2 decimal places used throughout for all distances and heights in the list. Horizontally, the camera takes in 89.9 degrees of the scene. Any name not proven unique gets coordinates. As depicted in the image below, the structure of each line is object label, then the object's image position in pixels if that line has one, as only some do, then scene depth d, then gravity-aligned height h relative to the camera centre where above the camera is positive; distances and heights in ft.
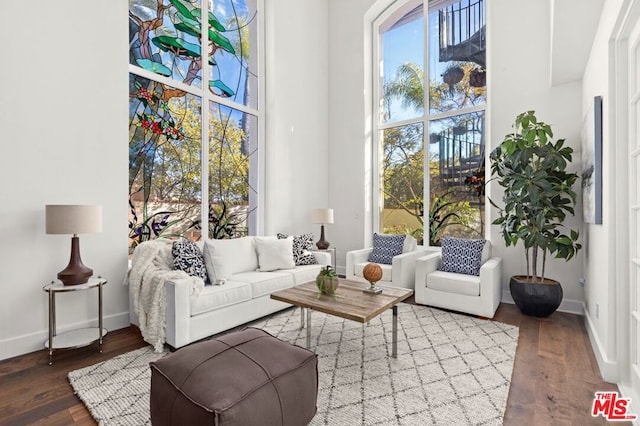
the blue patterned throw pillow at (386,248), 14.85 -1.67
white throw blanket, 8.60 -2.04
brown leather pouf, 4.34 -2.54
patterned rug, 5.90 -3.68
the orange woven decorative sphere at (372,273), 9.09 -1.73
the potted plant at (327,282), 8.83 -1.94
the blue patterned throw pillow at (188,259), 9.86 -1.45
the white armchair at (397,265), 13.30 -2.30
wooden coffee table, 7.52 -2.30
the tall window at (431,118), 14.58 +4.66
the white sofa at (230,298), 8.45 -2.54
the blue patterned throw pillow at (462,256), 12.32 -1.70
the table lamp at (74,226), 8.01 -0.33
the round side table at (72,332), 7.94 -3.25
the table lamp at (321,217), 16.25 -0.22
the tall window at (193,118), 11.38 +3.89
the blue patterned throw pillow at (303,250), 13.41 -1.61
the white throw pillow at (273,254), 12.36 -1.62
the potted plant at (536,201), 10.67 +0.40
